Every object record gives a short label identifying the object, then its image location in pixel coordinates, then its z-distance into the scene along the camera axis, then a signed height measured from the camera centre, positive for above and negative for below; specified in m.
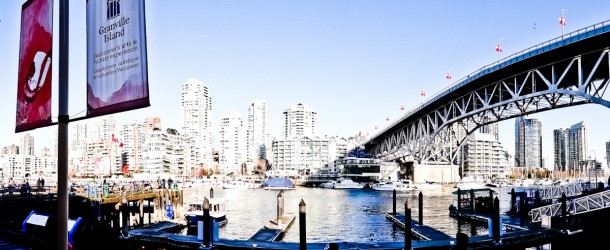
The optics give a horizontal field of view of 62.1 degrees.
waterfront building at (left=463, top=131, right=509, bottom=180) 197.50 -5.26
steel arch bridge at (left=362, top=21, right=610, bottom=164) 51.94 +7.93
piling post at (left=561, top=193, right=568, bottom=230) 27.17 -3.79
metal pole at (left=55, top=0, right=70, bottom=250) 6.73 +0.19
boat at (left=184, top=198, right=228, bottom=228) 38.72 -5.28
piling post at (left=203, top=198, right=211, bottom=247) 22.27 -3.54
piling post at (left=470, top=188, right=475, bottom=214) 47.68 -5.54
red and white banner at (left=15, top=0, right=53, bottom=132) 7.83 +1.38
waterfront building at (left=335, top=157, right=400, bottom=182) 133.00 -5.94
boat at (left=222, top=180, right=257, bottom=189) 119.56 -8.96
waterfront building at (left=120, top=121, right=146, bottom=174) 191.51 -6.53
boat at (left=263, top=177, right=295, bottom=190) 103.80 -7.40
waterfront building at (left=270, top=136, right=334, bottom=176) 182.62 -2.49
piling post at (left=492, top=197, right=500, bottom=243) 23.77 -3.86
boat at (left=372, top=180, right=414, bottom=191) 110.88 -8.66
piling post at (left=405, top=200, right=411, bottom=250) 22.05 -3.78
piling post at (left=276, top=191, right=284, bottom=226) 38.94 -4.72
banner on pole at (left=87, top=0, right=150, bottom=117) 7.16 +1.35
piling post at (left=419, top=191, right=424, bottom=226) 38.73 -5.11
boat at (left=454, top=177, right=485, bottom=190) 121.64 -9.35
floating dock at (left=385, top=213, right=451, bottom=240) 29.38 -5.33
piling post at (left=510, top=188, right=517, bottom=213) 44.46 -4.82
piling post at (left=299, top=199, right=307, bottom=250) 20.86 -3.43
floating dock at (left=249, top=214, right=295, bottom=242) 30.68 -5.51
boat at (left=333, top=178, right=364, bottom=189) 120.12 -9.06
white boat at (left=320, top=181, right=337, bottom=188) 123.54 -9.28
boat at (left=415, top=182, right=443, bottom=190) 111.19 -8.73
